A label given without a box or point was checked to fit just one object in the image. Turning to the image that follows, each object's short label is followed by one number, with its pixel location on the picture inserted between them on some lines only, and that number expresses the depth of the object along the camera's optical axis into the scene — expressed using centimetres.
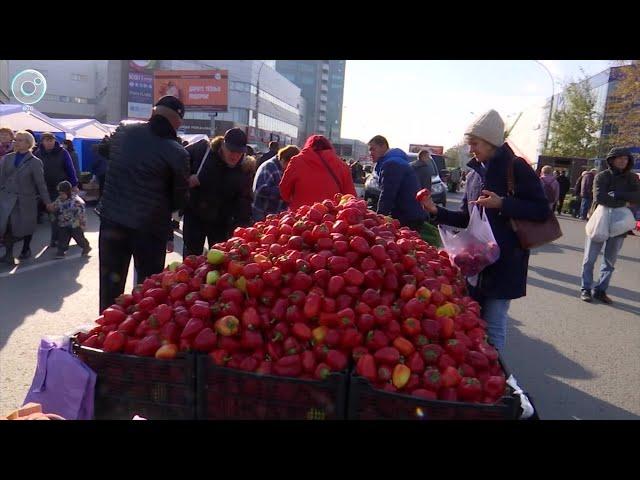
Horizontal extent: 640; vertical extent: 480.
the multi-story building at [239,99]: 6575
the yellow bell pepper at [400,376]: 222
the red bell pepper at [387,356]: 232
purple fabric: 227
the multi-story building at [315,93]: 12862
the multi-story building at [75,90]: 7956
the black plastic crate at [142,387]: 224
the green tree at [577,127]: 3603
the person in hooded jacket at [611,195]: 666
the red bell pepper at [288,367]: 225
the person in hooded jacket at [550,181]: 1179
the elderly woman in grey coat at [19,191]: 734
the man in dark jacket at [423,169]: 1017
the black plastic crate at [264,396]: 214
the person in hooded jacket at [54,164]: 927
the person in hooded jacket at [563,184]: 2084
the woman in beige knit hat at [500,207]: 324
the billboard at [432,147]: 4952
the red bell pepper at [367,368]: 223
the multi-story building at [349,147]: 7050
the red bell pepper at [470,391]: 220
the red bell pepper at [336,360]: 229
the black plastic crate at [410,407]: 209
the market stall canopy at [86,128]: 1681
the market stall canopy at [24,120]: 1212
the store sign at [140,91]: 5700
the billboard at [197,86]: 5616
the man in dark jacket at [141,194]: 373
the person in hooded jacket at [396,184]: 591
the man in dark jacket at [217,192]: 488
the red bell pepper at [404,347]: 240
